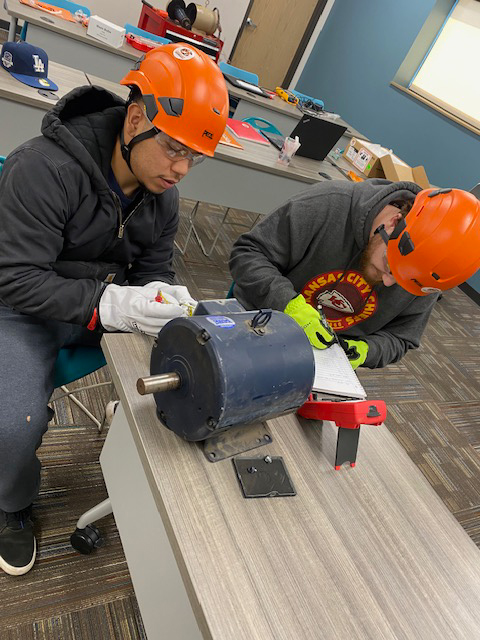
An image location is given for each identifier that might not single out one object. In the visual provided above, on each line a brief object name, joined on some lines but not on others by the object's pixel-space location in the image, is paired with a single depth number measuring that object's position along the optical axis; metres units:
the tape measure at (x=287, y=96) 3.48
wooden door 5.39
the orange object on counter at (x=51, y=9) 2.72
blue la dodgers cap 1.85
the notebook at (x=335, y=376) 0.99
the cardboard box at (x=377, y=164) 2.65
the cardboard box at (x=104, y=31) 2.69
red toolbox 3.08
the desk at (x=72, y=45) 2.54
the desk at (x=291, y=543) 0.63
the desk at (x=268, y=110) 3.18
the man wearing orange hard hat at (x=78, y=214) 0.98
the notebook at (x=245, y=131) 2.57
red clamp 0.88
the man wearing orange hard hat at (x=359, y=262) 0.98
